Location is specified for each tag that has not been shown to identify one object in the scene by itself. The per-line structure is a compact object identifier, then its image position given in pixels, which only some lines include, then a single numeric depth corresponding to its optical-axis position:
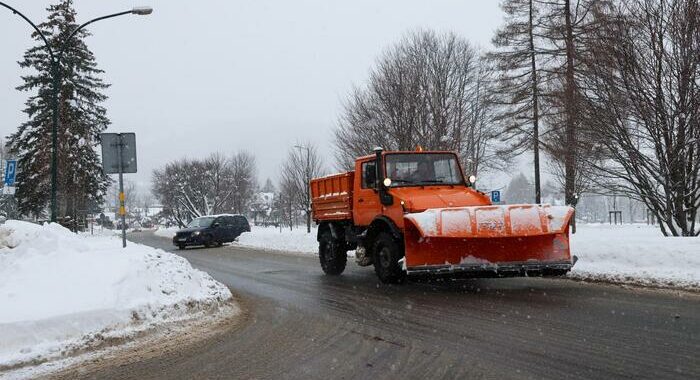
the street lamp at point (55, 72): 15.80
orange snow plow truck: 8.71
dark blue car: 28.98
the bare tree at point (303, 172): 40.12
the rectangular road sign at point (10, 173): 17.71
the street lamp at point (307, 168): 38.89
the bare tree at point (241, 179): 65.48
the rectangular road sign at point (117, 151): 11.99
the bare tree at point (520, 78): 26.50
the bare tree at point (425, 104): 27.27
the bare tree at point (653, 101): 13.06
